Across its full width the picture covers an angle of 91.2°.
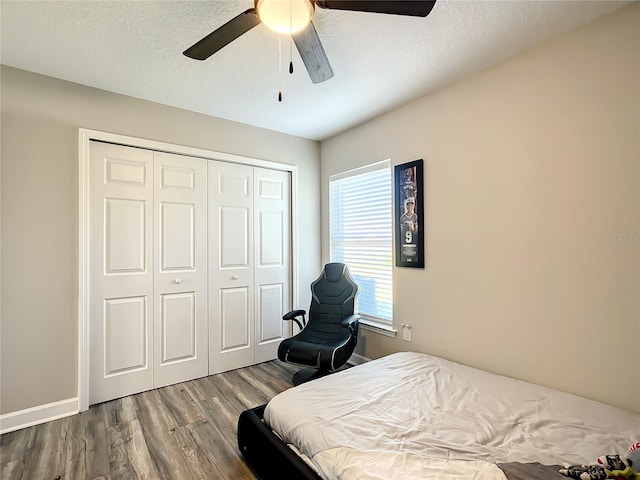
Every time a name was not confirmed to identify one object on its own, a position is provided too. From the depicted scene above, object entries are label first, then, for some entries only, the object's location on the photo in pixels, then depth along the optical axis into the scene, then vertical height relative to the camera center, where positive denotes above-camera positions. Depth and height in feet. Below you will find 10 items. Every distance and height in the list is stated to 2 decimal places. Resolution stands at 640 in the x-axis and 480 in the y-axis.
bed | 4.06 -2.95
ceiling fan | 4.32 +3.36
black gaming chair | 8.80 -2.90
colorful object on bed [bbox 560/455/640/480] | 3.54 -2.69
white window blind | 10.28 +0.29
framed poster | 9.09 +0.77
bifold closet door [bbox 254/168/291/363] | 11.49 -0.69
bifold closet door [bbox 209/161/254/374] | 10.53 -0.89
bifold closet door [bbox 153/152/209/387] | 9.55 -0.85
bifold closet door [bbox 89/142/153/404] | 8.56 -0.80
